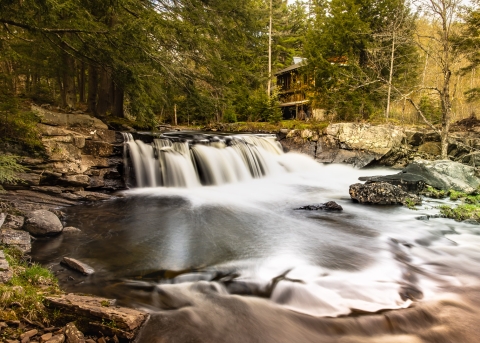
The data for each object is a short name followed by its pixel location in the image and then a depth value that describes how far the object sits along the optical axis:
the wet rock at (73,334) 2.64
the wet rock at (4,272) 3.11
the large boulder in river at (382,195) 8.77
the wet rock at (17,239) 4.82
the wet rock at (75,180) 8.70
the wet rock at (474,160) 13.00
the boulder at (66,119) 9.13
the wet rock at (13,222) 5.39
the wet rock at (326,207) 8.38
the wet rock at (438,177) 9.80
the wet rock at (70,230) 6.18
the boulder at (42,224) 5.68
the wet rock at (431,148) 15.95
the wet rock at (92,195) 8.65
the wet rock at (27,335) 2.50
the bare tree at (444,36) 11.14
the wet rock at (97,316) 2.92
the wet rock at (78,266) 4.50
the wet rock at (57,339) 2.55
